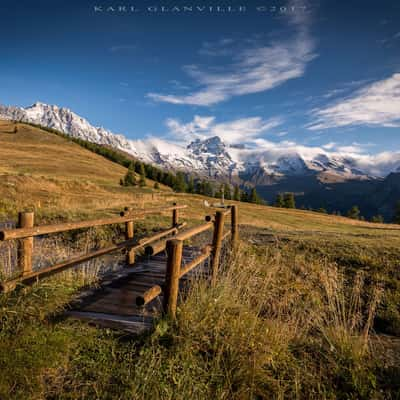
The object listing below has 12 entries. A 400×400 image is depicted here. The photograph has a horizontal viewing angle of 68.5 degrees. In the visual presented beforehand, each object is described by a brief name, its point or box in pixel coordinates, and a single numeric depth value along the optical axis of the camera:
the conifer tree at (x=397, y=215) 65.32
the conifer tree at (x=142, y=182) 77.35
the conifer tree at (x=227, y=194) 92.56
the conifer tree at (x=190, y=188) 95.50
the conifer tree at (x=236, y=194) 87.69
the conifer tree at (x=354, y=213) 77.38
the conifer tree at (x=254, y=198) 82.88
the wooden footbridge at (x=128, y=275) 4.36
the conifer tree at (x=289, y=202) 75.38
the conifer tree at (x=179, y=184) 91.50
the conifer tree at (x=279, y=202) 75.80
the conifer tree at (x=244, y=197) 86.70
